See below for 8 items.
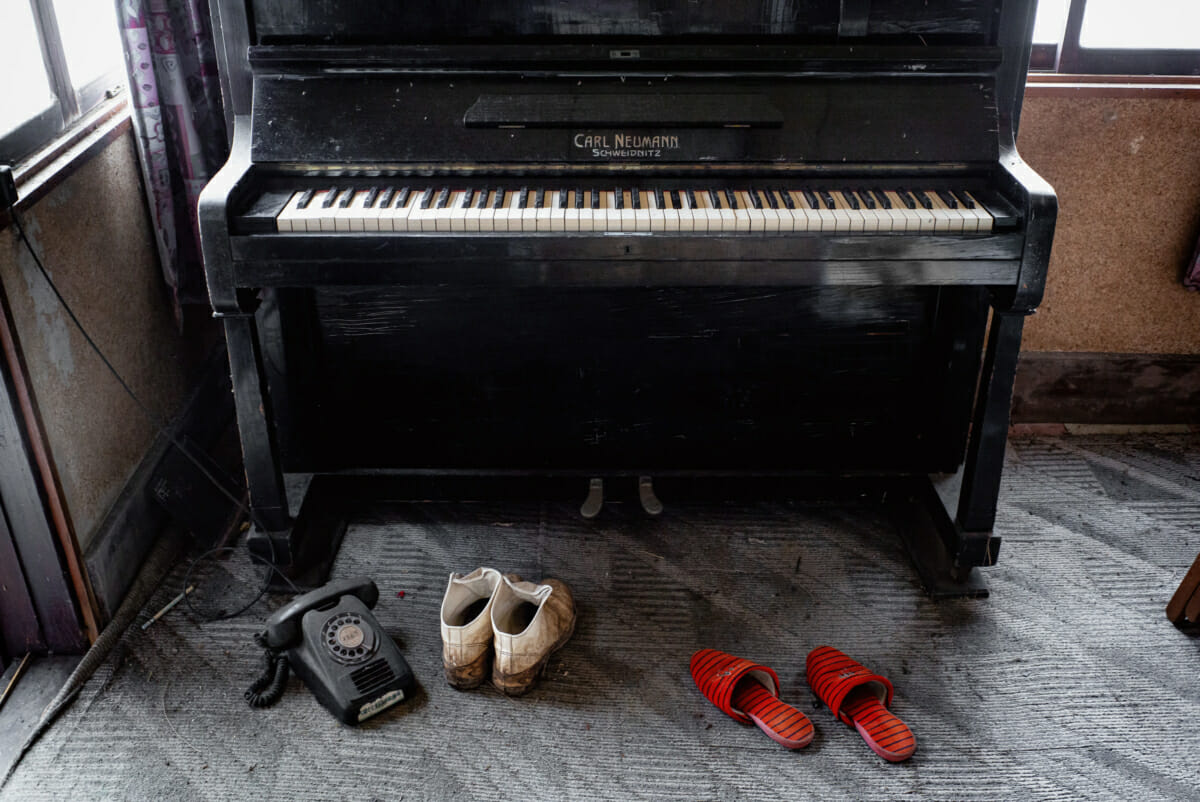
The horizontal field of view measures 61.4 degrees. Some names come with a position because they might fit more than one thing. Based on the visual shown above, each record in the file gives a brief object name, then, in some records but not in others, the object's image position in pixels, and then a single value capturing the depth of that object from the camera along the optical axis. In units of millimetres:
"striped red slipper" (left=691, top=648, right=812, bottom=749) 1863
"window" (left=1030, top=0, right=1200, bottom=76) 2494
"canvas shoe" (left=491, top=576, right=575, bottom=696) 1924
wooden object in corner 2088
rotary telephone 1910
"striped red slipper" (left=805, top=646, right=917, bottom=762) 1838
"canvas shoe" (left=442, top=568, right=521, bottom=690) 1921
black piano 1827
